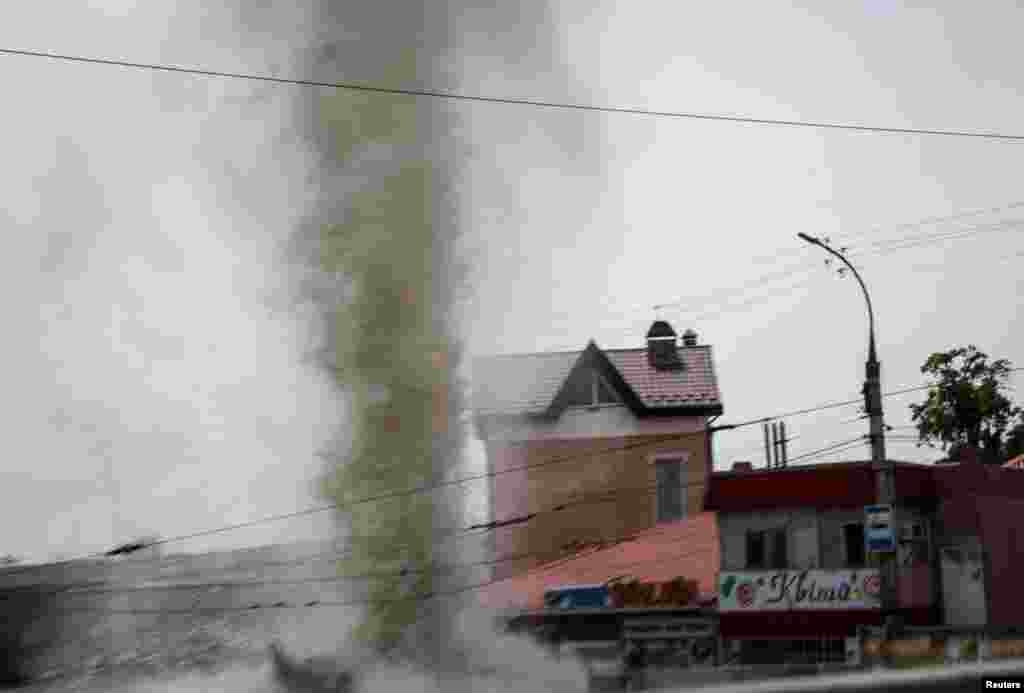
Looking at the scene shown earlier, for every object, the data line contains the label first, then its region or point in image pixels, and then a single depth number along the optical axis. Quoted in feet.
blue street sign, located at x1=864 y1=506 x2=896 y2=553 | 102.09
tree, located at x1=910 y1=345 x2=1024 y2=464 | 312.09
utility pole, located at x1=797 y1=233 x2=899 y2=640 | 101.14
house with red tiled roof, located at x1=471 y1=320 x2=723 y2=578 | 180.75
